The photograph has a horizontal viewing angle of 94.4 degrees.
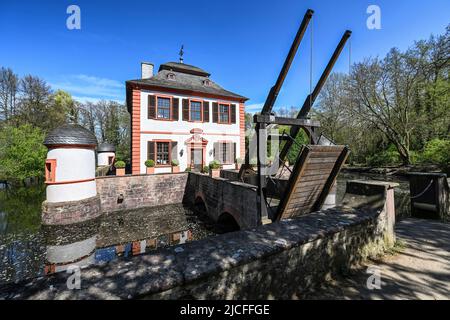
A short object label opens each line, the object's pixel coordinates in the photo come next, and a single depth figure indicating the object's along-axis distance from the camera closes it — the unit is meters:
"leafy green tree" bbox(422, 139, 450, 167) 16.17
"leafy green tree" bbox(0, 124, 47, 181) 19.81
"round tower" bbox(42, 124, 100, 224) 10.84
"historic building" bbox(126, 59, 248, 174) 16.41
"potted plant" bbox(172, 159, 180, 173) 16.95
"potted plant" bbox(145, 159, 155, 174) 15.54
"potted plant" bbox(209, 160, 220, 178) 12.93
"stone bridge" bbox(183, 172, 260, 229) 7.94
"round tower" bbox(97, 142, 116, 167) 26.74
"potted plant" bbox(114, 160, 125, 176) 14.50
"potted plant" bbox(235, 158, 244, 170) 19.58
